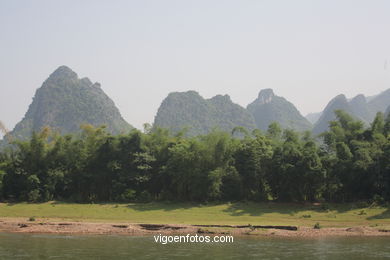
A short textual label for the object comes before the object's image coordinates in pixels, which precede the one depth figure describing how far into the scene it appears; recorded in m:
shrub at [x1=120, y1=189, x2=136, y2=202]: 44.47
